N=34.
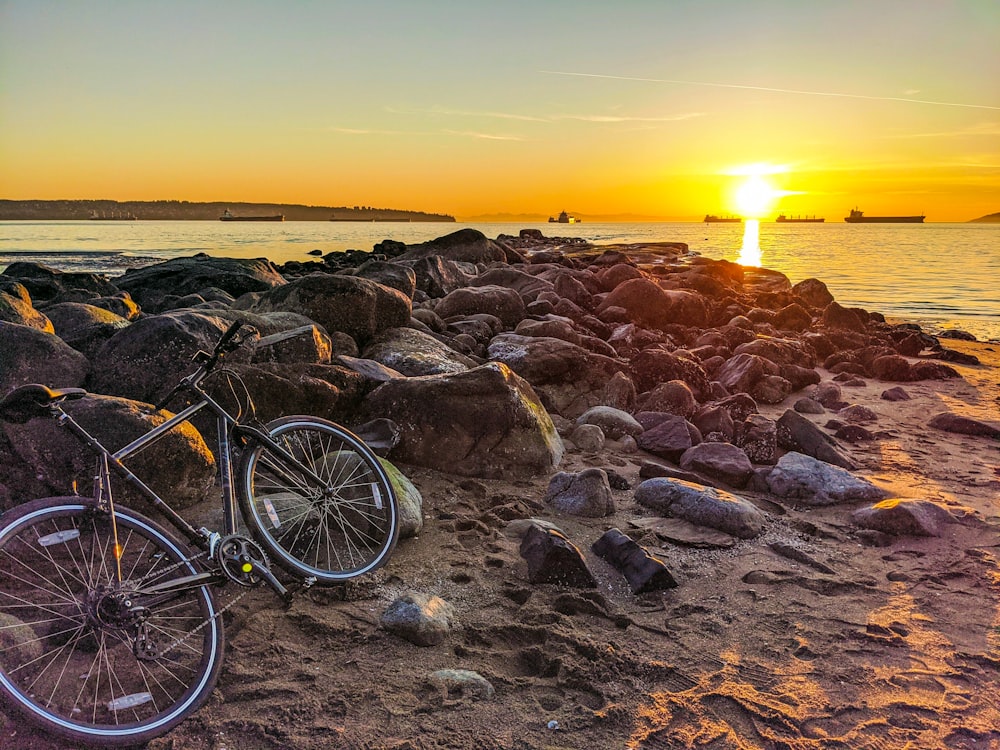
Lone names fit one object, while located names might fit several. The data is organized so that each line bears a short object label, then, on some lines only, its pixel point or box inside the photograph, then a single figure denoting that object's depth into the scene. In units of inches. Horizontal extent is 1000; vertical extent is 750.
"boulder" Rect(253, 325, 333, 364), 248.5
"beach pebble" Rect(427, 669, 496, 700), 130.7
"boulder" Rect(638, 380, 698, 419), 322.3
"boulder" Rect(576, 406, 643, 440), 291.6
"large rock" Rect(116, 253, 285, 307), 538.3
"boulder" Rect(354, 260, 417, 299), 430.6
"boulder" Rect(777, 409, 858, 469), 276.4
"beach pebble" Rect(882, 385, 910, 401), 394.0
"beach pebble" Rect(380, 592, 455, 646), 145.5
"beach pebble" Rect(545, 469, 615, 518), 216.5
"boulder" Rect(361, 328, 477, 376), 298.7
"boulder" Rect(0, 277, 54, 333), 284.8
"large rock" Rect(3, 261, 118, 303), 534.7
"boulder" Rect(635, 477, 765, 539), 207.3
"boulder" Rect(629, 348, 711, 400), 363.3
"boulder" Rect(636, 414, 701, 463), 276.1
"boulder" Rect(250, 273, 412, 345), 307.9
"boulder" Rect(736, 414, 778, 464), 278.4
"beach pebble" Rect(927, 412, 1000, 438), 318.7
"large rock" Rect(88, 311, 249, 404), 219.6
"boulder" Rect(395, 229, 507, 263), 906.7
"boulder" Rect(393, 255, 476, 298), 610.9
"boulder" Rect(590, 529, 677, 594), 173.8
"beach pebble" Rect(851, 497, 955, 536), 208.7
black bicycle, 118.7
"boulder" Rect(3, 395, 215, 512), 169.9
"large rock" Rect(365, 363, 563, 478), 235.9
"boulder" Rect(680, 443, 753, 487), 252.1
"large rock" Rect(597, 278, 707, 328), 576.7
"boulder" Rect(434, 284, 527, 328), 495.8
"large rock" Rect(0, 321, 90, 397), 211.2
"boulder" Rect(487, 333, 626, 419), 329.1
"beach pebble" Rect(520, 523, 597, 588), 173.2
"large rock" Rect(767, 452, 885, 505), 234.8
